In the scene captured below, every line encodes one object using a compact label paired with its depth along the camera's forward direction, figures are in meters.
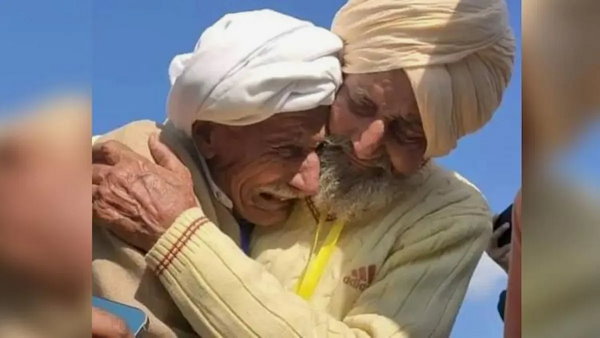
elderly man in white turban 1.13
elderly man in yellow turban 1.12
